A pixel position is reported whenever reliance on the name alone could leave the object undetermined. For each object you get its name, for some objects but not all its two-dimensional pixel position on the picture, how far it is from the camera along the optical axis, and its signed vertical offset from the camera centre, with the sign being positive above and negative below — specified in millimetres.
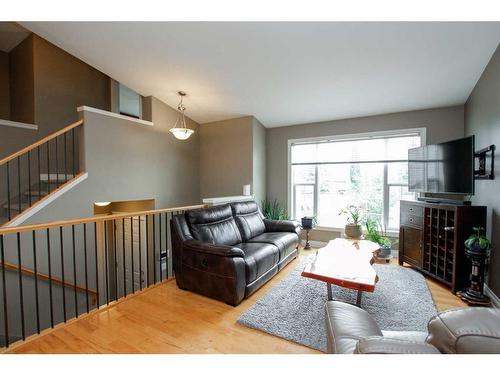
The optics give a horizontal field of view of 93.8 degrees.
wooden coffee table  2029 -873
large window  4086 +96
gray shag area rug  2017 -1293
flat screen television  2676 +158
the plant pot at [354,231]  4062 -883
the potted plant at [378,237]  3820 -978
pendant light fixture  3847 +1212
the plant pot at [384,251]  3811 -1158
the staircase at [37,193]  3486 -185
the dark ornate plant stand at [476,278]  2421 -1053
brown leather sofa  2416 -860
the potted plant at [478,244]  2379 -663
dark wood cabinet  2691 -755
